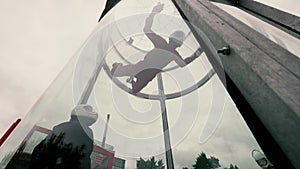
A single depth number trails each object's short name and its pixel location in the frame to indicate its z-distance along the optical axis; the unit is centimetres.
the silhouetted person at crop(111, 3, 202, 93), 200
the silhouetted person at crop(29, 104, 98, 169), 78
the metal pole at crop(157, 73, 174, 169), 258
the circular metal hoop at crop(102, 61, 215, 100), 189
